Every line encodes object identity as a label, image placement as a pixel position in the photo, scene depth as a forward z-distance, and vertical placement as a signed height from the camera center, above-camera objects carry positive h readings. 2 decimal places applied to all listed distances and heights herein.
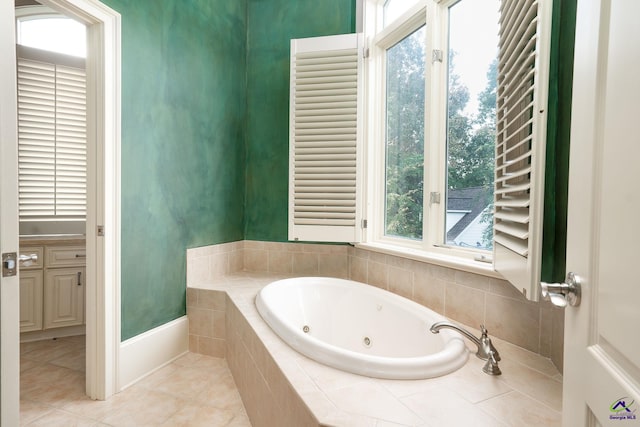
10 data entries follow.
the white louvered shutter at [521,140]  0.99 +0.23
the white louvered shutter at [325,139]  2.53 +0.48
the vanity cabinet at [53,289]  2.62 -0.75
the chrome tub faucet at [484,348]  1.18 -0.54
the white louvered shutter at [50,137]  2.73 +0.50
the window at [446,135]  1.09 +0.37
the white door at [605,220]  0.49 -0.02
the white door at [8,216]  1.19 -0.07
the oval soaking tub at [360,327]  1.17 -0.62
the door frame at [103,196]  1.82 +0.01
